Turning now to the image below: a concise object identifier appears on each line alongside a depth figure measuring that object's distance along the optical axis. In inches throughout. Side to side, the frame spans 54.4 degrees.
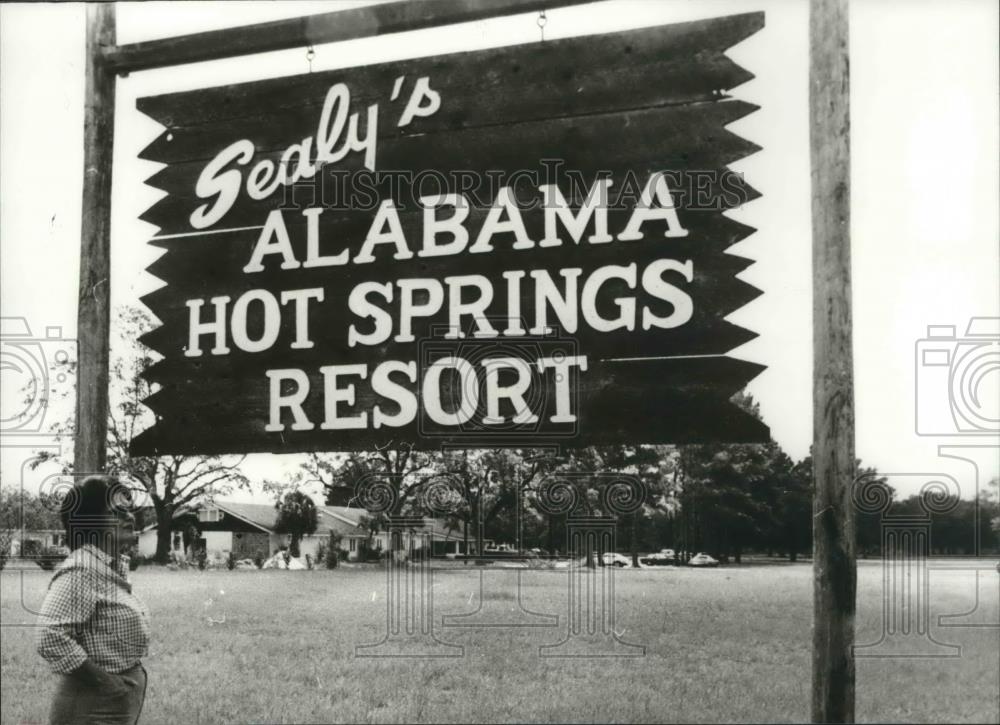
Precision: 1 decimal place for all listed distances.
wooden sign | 147.6
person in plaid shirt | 131.3
